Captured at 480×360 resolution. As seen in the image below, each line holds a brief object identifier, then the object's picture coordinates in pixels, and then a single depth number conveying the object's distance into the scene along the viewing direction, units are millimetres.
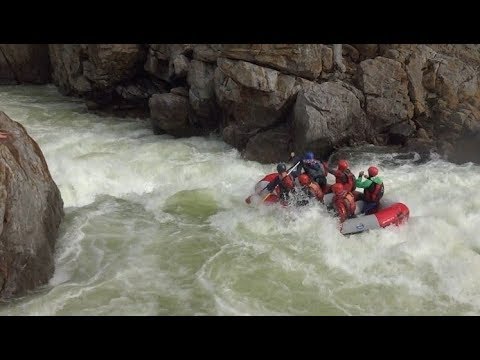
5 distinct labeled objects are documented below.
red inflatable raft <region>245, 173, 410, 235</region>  8641
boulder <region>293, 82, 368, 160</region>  11773
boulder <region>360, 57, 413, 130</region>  12711
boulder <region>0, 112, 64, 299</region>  6578
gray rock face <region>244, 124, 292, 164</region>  12266
